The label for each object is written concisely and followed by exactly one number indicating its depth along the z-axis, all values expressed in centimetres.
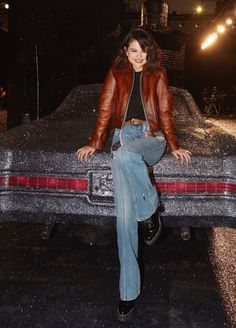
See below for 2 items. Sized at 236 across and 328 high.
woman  265
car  316
